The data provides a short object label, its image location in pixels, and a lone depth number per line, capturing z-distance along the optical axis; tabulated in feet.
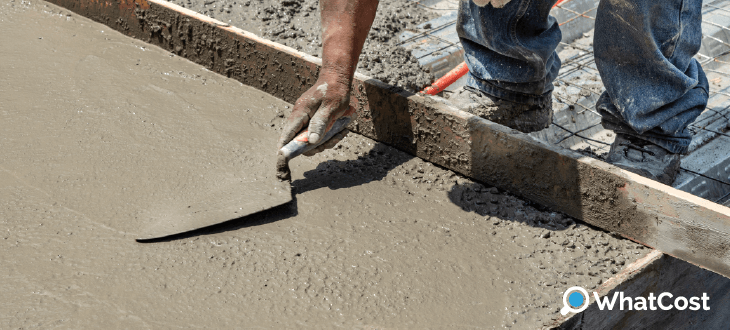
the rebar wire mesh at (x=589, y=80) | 9.28
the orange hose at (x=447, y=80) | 9.33
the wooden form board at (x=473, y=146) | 5.97
